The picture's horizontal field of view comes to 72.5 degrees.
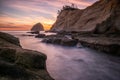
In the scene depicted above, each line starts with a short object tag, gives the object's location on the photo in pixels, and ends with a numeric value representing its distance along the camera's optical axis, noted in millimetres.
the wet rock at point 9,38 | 5502
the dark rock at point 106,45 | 10561
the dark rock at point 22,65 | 2811
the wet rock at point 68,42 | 16905
